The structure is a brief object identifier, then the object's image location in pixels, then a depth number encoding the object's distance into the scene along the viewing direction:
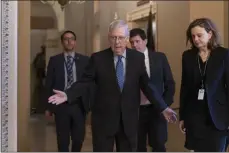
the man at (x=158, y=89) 3.56
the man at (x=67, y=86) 4.12
